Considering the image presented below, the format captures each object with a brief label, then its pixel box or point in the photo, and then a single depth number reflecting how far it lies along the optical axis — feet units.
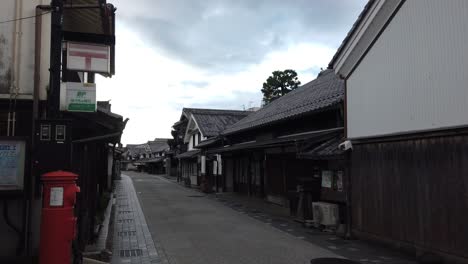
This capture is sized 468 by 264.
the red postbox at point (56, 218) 19.66
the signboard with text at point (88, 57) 23.72
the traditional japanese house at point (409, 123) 26.55
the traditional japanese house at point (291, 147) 43.88
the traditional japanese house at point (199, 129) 120.67
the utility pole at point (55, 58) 21.31
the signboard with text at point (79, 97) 22.35
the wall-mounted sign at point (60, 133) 20.62
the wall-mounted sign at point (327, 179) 42.88
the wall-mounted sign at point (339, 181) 40.81
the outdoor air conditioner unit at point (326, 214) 40.52
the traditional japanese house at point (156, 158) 247.70
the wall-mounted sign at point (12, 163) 22.63
